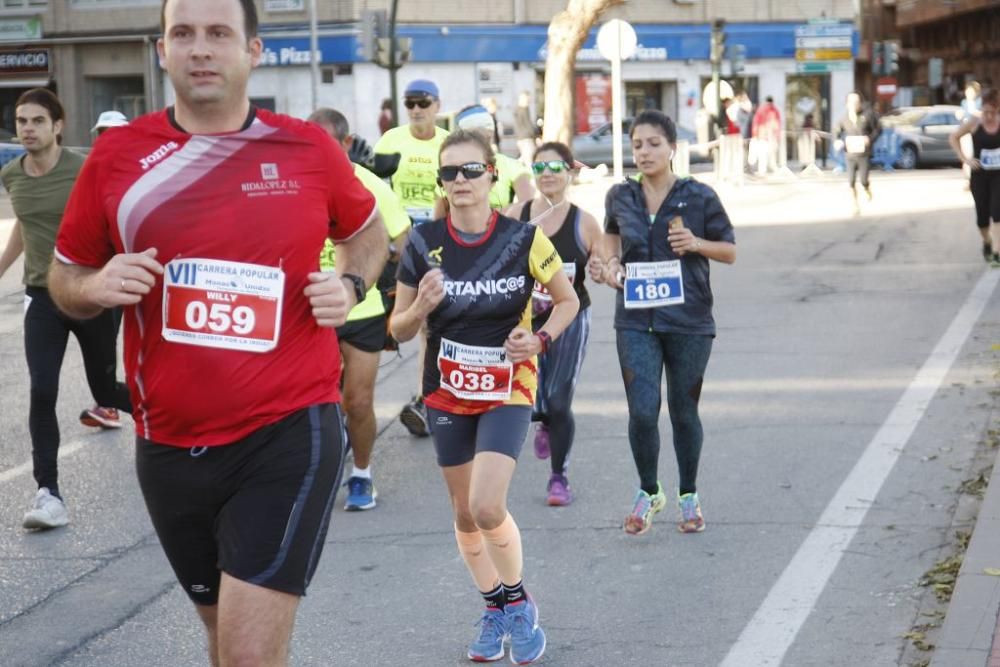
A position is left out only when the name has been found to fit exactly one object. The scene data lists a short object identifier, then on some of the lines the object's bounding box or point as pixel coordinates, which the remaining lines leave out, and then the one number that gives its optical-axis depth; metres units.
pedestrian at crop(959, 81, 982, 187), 35.20
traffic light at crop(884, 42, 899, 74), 44.38
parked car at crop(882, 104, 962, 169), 38.19
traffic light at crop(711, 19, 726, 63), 38.00
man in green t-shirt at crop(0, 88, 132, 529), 7.66
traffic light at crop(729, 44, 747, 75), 41.45
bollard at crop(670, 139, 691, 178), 30.88
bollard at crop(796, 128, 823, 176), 36.22
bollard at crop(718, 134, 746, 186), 32.06
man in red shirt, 3.67
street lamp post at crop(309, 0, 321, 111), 41.91
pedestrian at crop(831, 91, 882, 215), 24.03
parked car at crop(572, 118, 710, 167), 40.97
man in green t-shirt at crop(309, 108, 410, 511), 7.79
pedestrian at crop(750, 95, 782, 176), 35.81
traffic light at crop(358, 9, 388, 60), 32.25
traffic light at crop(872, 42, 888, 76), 44.38
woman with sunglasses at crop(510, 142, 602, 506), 7.84
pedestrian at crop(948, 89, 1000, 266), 16.12
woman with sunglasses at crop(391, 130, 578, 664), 5.55
